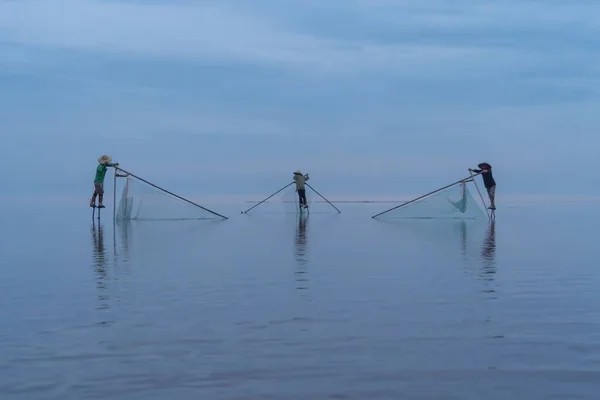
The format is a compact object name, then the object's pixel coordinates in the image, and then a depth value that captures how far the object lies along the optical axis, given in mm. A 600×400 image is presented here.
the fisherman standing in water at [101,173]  25672
